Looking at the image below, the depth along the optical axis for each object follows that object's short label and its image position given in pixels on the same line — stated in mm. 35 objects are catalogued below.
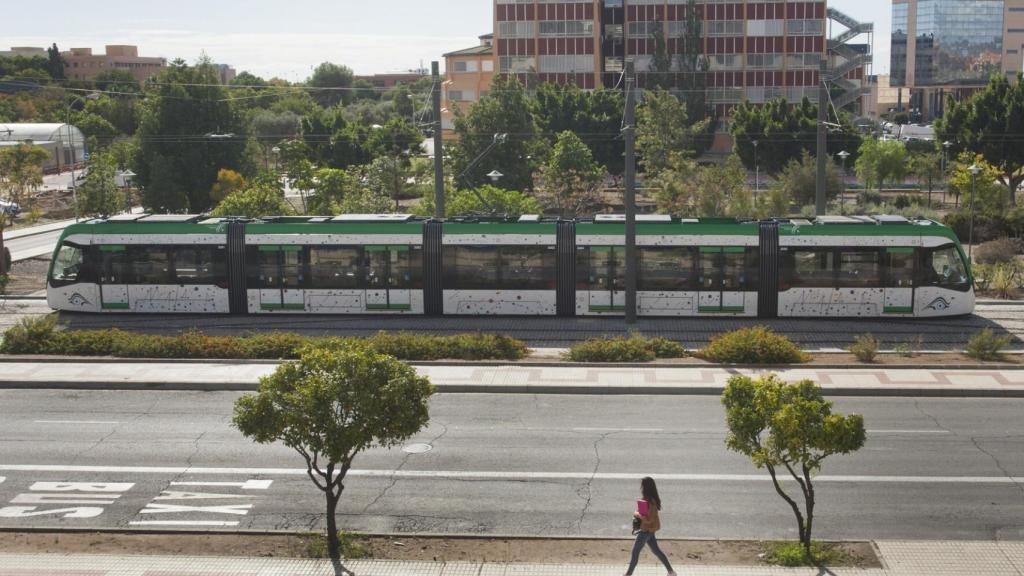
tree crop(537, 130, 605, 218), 59188
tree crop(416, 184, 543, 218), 43312
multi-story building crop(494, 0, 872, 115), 100375
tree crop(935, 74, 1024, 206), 62375
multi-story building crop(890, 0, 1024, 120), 185000
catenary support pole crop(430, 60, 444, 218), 35844
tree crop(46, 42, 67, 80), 159125
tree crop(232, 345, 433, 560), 14523
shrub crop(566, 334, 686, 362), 26969
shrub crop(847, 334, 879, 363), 26297
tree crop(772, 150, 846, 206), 59781
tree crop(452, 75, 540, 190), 62781
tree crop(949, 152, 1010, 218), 52759
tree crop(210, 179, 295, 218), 44844
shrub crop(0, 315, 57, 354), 28469
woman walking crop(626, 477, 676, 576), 13805
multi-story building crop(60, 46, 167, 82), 194875
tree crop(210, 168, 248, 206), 58938
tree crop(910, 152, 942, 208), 68750
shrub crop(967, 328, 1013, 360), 26391
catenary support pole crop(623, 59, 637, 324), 30250
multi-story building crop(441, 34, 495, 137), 110938
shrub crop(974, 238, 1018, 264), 41572
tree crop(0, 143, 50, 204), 71938
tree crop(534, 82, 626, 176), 75375
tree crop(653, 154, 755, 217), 51500
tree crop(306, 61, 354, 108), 180375
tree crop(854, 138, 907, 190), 70312
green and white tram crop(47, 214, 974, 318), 31375
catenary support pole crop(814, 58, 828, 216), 37188
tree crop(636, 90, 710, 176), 66438
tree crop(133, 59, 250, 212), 59438
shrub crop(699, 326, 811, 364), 26328
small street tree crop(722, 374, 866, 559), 14203
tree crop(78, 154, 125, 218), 55500
